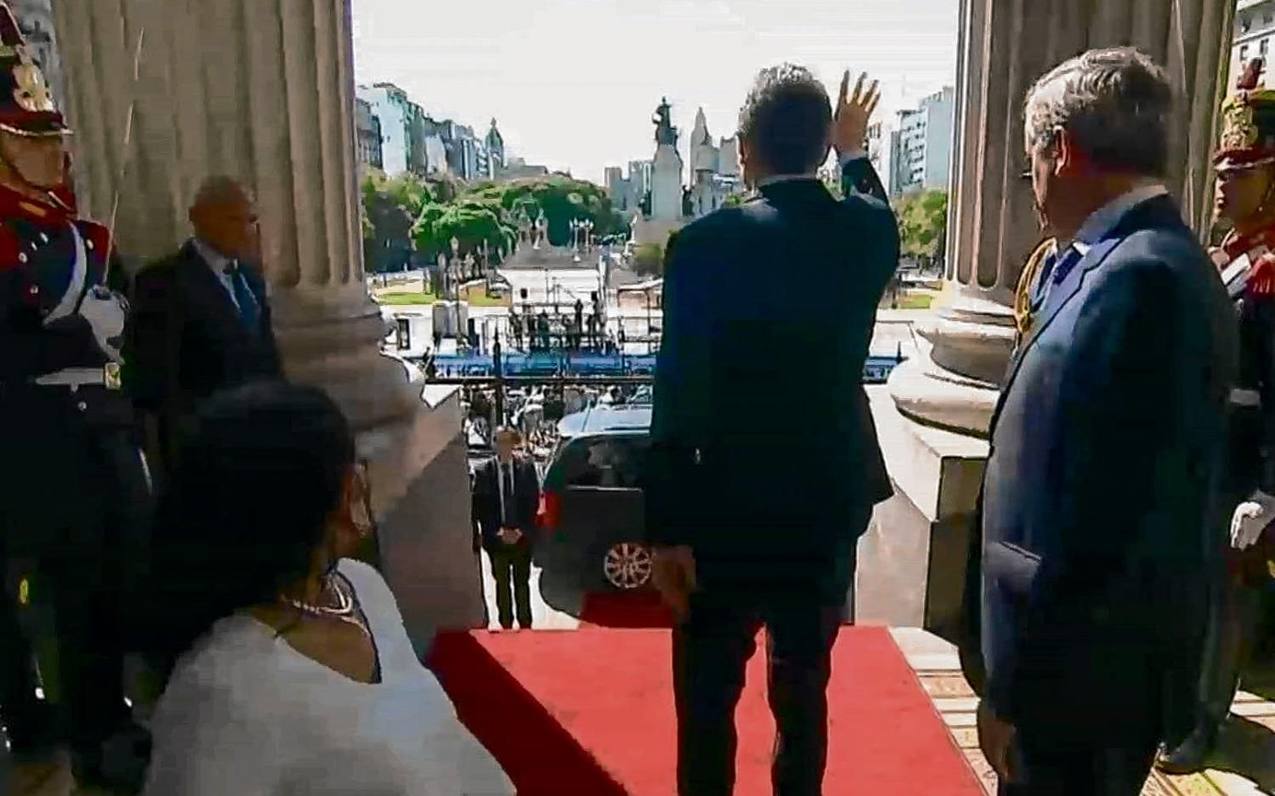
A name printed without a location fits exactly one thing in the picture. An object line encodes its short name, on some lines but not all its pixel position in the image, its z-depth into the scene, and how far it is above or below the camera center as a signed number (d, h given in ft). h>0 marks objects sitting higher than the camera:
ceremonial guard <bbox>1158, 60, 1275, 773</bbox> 10.74 -1.36
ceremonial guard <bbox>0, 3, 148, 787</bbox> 9.69 -1.85
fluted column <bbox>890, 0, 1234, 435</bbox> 13.75 +1.36
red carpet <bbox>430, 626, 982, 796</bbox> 11.19 -5.50
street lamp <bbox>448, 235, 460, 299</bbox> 160.61 -2.03
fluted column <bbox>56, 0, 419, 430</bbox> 12.83 +1.47
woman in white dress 4.27 -1.70
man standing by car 23.97 -6.19
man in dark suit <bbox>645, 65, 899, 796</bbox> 8.13 -1.35
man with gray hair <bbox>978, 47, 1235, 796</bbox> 6.08 -1.23
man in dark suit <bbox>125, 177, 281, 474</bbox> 10.78 -0.71
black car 27.14 -6.64
